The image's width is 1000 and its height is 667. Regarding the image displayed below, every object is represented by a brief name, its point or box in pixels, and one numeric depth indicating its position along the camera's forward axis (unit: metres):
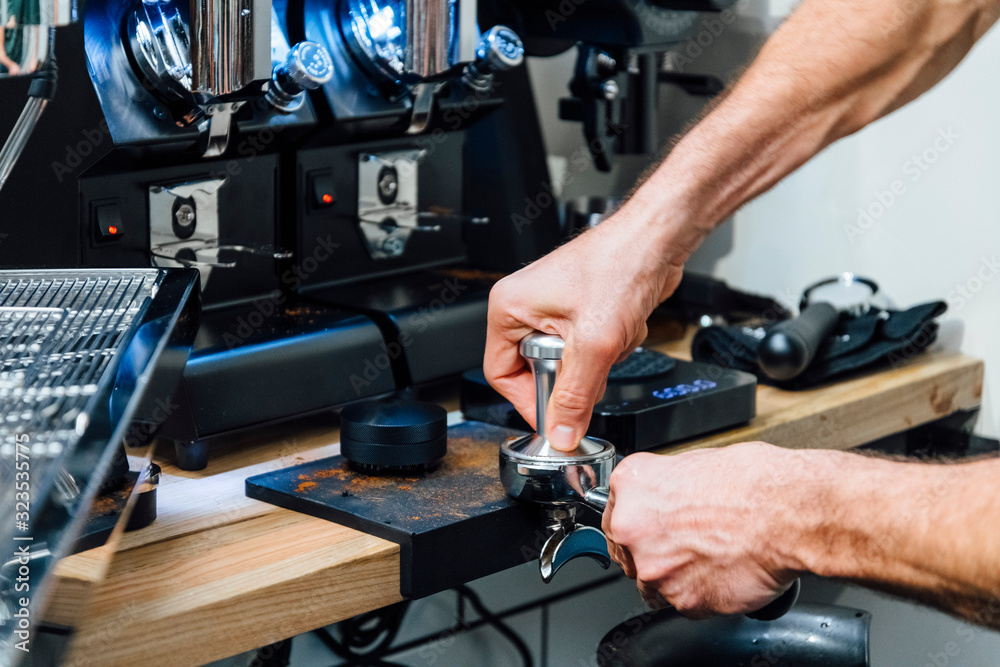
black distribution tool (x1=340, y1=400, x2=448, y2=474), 1.26
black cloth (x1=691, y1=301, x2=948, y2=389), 1.53
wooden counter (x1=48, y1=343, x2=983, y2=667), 1.12
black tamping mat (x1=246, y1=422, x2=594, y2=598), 1.20
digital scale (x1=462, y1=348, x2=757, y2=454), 1.34
